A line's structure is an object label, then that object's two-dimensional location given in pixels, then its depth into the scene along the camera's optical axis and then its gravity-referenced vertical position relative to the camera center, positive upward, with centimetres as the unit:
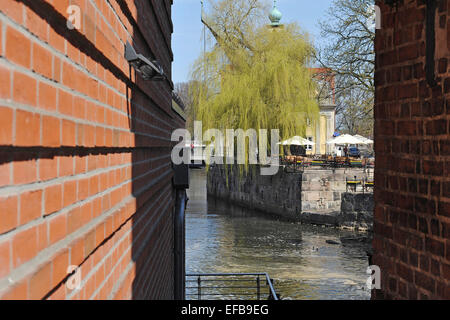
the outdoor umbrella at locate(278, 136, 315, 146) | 3086 +71
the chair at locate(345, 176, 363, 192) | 3200 -144
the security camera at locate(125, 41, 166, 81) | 330 +53
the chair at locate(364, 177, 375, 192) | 3111 -145
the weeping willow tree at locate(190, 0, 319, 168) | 3142 +351
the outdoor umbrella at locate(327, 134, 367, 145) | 3789 +95
